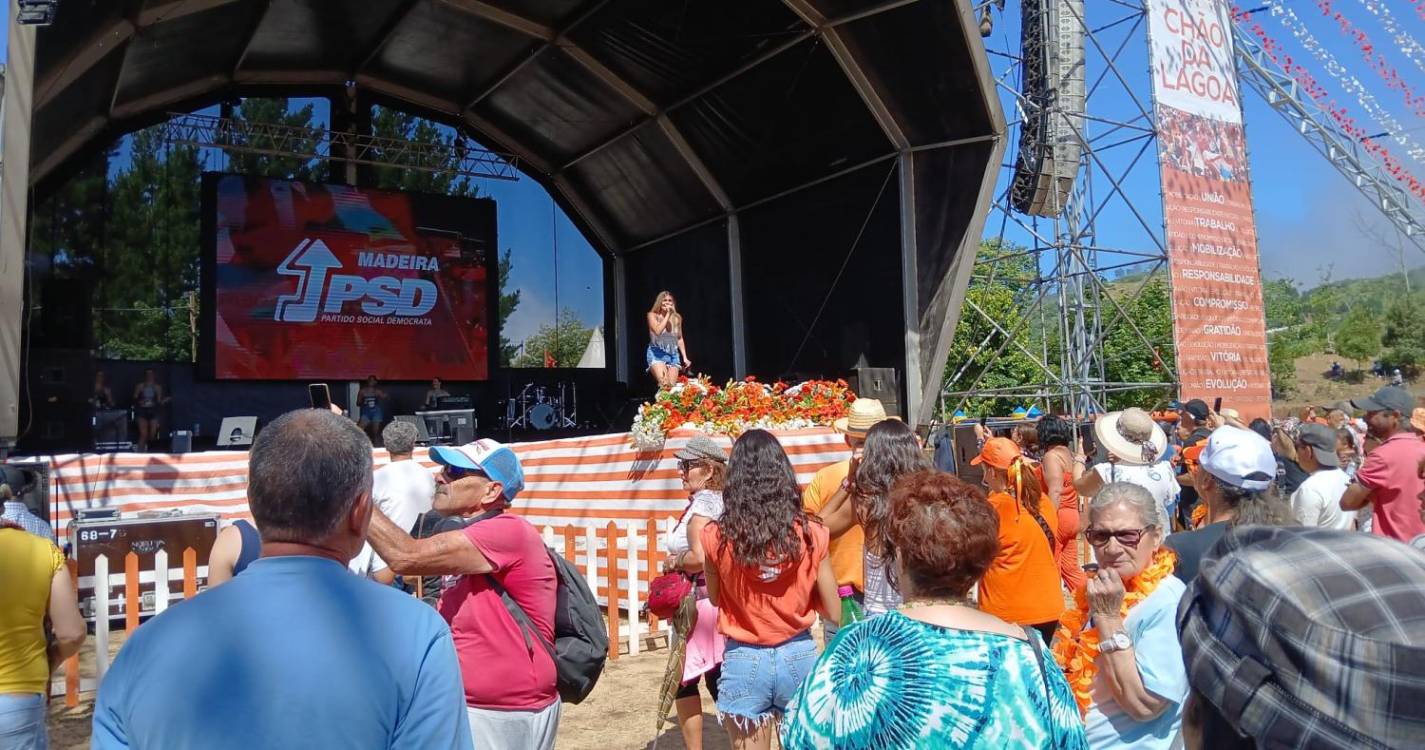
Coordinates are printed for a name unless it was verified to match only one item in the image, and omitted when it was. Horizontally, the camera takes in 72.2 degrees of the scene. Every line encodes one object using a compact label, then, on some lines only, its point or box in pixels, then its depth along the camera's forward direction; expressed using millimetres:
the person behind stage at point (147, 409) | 14109
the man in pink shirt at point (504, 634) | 2768
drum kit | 17250
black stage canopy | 11992
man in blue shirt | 1388
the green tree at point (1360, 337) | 45781
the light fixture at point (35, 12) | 6699
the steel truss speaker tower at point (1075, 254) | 14305
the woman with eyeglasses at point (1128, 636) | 2285
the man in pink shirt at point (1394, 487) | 4492
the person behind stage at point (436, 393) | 15219
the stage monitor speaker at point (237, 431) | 13586
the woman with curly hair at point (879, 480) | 3496
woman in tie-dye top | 1693
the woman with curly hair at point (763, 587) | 3307
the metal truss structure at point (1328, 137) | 18656
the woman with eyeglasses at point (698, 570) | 3975
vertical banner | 14328
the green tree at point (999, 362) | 34031
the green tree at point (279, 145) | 15859
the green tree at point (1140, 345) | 33062
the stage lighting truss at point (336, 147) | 15031
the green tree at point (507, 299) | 18266
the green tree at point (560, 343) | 18438
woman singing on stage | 11195
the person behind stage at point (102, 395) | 13825
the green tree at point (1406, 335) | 41031
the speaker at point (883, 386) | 11797
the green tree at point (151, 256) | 14742
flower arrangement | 8734
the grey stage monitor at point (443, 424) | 13234
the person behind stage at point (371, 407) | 14859
